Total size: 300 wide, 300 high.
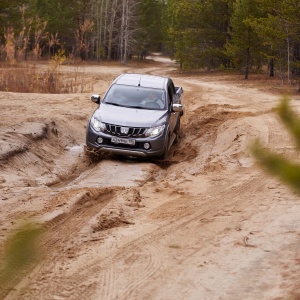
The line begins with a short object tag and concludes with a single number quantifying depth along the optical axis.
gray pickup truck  22.86
